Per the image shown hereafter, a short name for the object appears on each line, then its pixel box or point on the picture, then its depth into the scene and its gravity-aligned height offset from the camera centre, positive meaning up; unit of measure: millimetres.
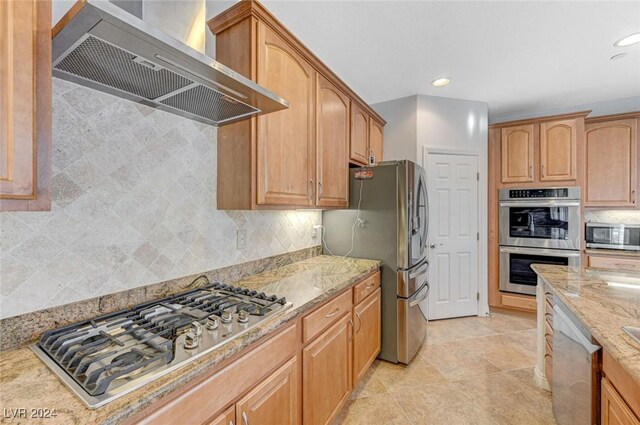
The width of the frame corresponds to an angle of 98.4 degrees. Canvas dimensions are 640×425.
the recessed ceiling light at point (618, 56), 2319 +1337
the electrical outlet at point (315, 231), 2524 -175
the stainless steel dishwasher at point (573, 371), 1135 -739
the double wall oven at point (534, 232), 3115 -228
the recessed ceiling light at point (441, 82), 2773 +1341
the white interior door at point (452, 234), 3244 -264
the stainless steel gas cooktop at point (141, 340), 730 -429
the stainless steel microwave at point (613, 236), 3109 -266
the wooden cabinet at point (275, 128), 1468 +513
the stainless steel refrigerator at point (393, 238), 2244 -219
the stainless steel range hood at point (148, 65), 786 +520
